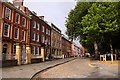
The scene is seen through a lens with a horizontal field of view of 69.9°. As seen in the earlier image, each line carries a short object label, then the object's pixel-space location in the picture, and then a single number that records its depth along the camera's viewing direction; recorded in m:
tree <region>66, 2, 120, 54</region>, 11.79
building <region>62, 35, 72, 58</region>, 37.36
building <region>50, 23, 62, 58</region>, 26.89
